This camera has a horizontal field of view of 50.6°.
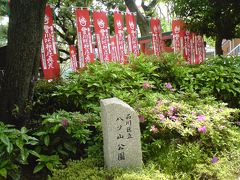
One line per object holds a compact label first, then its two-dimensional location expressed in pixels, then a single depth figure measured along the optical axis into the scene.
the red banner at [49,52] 5.59
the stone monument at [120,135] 2.99
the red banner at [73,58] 8.15
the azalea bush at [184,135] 3.30
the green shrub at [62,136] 3.47
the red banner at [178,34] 9.07
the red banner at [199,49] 10.10
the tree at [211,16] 8.18
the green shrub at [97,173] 2.89
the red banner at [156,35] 8.81
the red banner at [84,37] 6.37
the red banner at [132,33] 8.04
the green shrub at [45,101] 4.80
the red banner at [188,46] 9.53
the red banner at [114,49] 7.49
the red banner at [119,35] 7.62
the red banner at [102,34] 6.84
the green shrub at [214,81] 5.49
